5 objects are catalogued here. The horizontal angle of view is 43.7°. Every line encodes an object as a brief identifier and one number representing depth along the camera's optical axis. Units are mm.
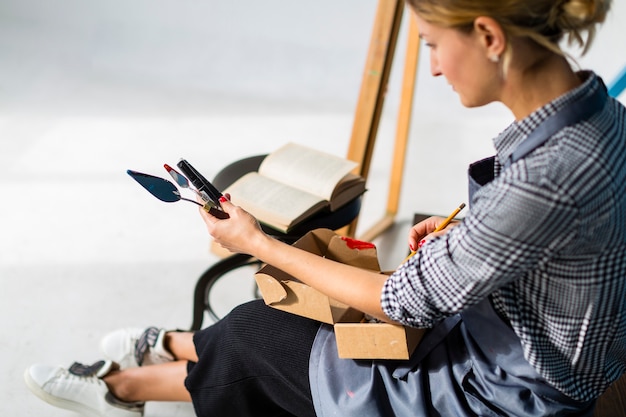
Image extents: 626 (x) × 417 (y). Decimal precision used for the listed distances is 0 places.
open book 1857
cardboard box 1334
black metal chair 1898
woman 1094
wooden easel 2174
